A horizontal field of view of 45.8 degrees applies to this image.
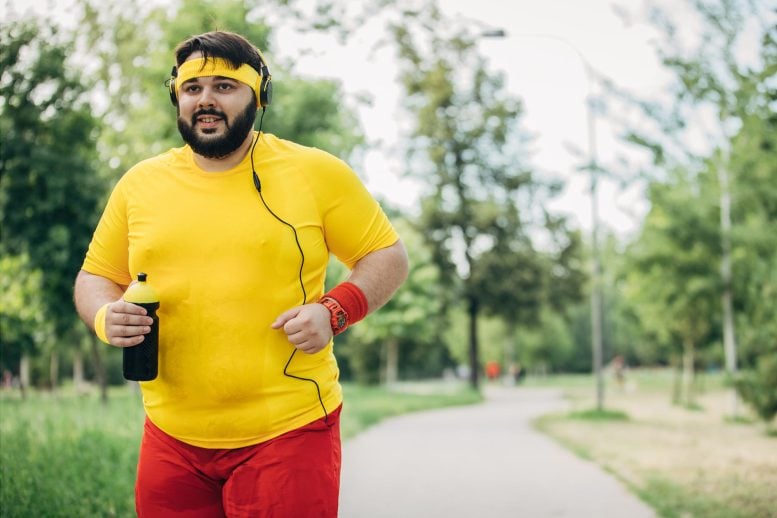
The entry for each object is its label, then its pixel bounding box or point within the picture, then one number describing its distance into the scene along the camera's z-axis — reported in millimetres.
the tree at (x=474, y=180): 41031
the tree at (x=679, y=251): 18000
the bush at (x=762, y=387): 13805
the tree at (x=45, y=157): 8312
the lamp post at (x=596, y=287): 21062
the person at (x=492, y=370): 60312
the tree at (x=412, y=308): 37719
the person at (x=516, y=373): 58906
